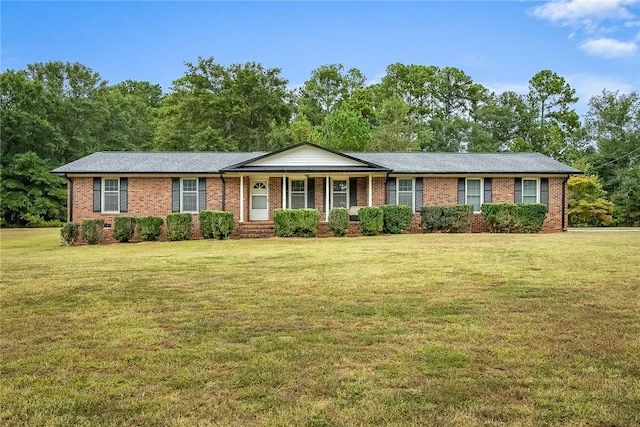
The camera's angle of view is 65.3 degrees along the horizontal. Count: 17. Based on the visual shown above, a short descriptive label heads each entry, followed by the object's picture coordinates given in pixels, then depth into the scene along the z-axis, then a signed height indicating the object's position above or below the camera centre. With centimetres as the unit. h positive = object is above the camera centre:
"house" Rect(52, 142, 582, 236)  2033 +115
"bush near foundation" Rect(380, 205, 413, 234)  1831 -26
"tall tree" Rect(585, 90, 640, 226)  3153 +432
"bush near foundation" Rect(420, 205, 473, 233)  1916 -28
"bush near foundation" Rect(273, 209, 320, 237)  1758 -40
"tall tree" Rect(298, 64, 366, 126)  4831 +1196
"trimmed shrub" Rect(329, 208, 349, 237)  1764 -37
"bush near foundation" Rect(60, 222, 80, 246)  1609 -65
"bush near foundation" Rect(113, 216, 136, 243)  1689 -56
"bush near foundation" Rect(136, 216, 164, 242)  1730 -52
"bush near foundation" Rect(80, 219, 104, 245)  1628 -61
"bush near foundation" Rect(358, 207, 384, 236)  1770 -35
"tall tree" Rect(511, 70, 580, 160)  4417 +944
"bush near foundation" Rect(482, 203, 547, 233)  1911 -27
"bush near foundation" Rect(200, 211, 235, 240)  1738 -44
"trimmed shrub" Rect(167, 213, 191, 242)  1733 -50
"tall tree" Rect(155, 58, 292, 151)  3931 +839
